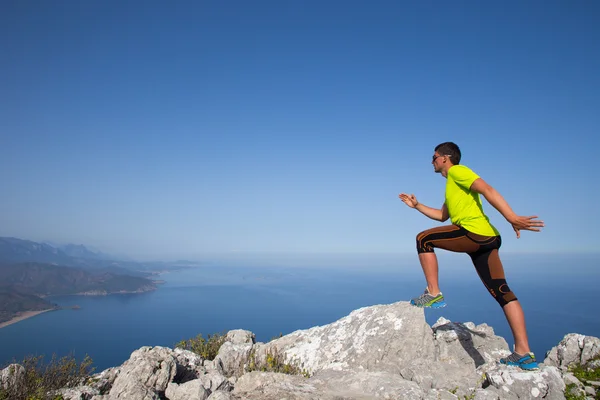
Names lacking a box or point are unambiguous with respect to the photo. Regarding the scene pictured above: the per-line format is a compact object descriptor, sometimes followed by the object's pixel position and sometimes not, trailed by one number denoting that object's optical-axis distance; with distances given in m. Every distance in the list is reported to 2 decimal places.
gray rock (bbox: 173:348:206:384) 5.77
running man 4.75
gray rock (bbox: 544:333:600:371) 6.61
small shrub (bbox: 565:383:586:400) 4.50
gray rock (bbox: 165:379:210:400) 4.51
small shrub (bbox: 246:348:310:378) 6.40
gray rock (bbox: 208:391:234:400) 3.98
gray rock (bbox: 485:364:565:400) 4.34
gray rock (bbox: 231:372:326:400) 4.18
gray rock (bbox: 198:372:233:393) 5.08
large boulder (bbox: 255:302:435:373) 6.34
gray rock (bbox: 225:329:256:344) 8.63
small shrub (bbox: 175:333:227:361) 7.83
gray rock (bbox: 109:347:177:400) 4.54
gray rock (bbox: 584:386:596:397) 4.77
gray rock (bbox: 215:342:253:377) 6.59
